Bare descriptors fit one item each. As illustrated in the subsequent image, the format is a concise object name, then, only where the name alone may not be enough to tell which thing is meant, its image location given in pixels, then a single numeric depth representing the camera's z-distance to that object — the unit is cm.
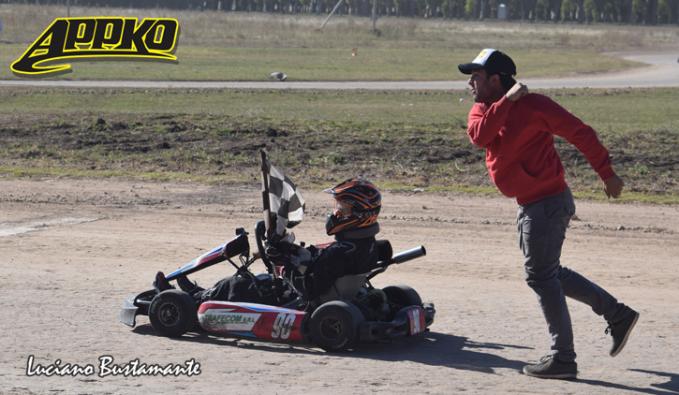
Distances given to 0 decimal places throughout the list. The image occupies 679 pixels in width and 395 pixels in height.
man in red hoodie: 1319
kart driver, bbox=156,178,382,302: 1545
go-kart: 1528
